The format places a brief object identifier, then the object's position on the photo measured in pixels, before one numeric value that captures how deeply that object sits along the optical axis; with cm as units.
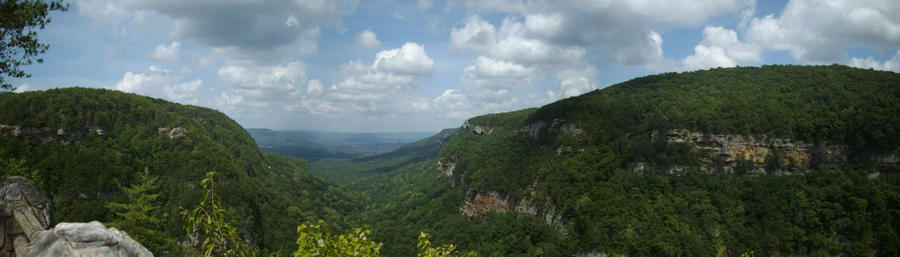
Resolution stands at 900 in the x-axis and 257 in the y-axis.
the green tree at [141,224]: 2562
